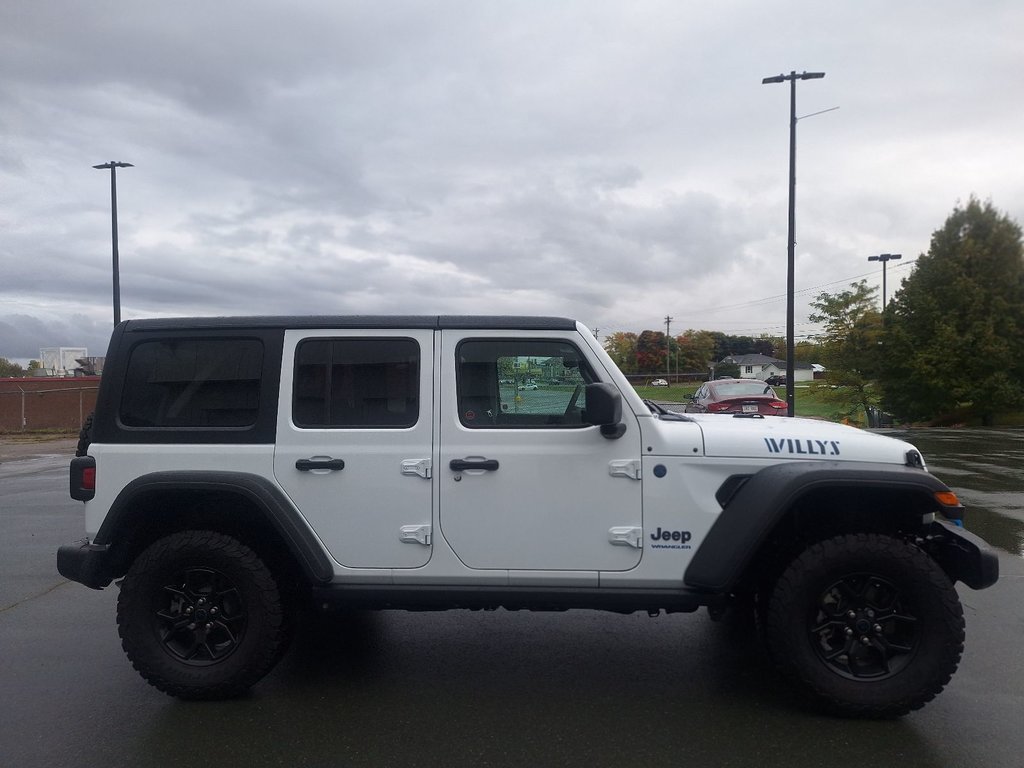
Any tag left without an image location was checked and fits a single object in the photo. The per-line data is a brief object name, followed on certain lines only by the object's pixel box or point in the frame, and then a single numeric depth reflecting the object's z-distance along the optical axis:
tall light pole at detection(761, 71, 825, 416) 19.33
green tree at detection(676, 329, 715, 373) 96.19
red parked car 16.02
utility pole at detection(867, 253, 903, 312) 35.23
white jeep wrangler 3.83
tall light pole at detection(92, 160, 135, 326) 22.20
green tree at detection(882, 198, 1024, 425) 27.70
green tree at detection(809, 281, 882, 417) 30.98
